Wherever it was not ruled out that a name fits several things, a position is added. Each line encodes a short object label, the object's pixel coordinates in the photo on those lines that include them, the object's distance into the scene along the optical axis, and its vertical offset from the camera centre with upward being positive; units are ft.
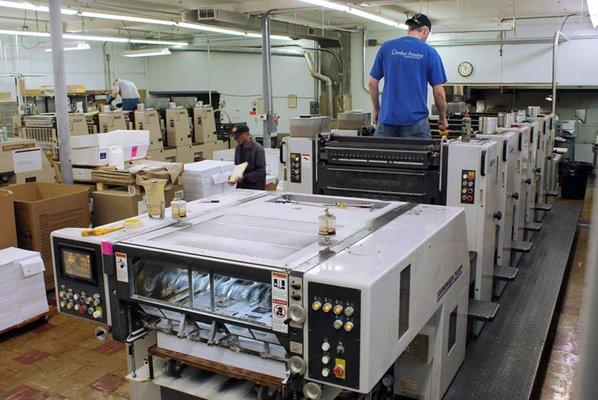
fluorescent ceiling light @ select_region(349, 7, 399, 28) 22.04 +3.62
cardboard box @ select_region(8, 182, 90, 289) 14.75 -2.70
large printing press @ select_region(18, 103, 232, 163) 21.83 -0.84
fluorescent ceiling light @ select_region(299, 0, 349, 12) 19.34 +3.49
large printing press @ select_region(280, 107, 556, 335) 9.62 -1.24
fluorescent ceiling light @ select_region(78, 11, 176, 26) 22.57 +3.83
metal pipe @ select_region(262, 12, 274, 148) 25.80 +1.26
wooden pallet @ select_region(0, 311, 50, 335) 12.88 -4.85
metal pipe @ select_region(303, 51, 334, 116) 36.65 +1.50
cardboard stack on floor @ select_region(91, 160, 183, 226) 16.22 -2.30
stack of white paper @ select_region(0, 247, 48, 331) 12.62 -3.96
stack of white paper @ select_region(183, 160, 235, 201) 16.93 -2.12
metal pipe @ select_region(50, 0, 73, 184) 15.16 +0.48
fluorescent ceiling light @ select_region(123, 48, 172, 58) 32.32 +3.32
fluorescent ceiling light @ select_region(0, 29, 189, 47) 28.76 +3.92
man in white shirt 28.99 +0.80
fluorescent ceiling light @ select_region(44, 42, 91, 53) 30.63 +3.48
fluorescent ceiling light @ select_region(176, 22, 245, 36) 26.29 +3.85
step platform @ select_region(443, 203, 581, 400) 8.30 -4.12
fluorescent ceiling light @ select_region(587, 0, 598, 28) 12.79 +2.23
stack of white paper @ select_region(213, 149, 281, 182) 22.03 -2.21
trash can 26.63 -3.72
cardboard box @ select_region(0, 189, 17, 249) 14.10 -2.70
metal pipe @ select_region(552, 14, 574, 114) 25.54 +2.29
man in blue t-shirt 11.69 +0.48
